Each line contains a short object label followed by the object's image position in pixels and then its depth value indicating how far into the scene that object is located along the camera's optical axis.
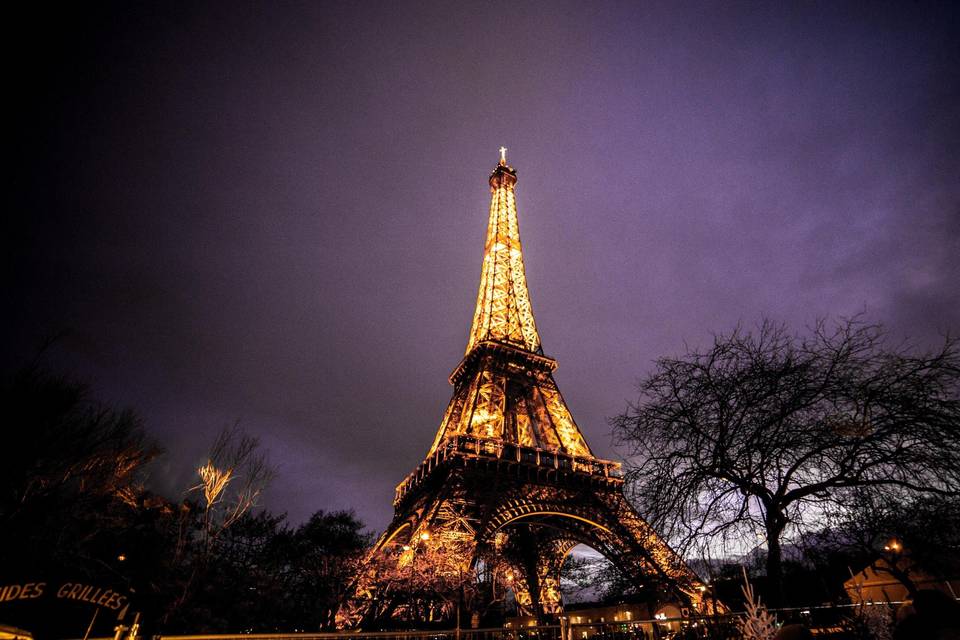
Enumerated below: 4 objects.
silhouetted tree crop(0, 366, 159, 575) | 12.77
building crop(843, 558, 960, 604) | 21.16
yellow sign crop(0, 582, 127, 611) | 4.82
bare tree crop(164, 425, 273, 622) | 12.46
